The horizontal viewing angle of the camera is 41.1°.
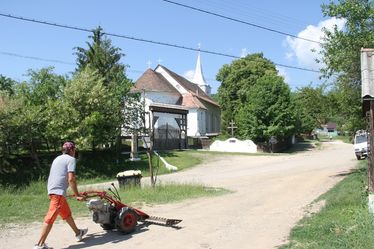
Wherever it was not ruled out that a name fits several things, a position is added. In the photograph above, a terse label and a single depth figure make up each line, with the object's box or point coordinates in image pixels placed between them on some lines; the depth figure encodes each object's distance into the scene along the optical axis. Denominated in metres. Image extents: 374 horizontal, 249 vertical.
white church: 50.06
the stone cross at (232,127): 58.38
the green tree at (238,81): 67.50
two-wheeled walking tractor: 9.80
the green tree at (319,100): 26.78
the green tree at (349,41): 20.99
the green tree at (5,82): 46.71
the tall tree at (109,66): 37.06
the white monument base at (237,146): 52.84
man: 8.98
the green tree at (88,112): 31.00
